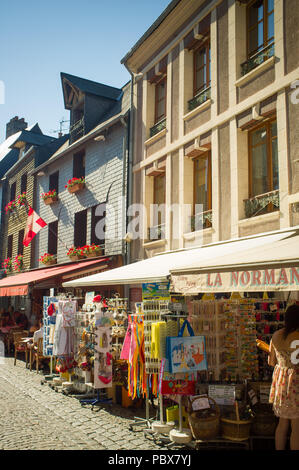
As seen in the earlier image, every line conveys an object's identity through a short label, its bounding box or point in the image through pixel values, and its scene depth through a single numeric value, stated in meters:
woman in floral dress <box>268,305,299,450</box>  4.43
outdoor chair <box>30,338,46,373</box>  10.61
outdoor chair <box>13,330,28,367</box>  12.33
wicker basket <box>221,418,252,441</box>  4.78
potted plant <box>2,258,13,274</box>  21.66
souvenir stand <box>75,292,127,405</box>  7.43
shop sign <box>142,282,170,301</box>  6.47
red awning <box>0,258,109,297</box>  12.26
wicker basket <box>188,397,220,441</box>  4.82
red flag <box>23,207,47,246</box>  15.79
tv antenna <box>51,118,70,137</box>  24.62
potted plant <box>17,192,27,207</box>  20.16
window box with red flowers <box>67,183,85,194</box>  14.84
